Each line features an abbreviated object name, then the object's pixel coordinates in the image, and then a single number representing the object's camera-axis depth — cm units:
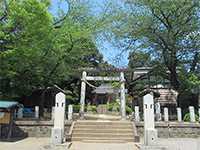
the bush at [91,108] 2058
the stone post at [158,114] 1318
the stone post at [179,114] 1217
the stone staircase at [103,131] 1012
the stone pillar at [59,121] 864
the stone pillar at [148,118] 837
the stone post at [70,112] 1217
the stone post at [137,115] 1201
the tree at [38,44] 1091
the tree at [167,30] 1380
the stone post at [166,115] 1206
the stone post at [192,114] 1182
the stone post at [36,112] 1217
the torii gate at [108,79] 1296
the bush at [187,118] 1276
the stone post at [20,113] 1215
